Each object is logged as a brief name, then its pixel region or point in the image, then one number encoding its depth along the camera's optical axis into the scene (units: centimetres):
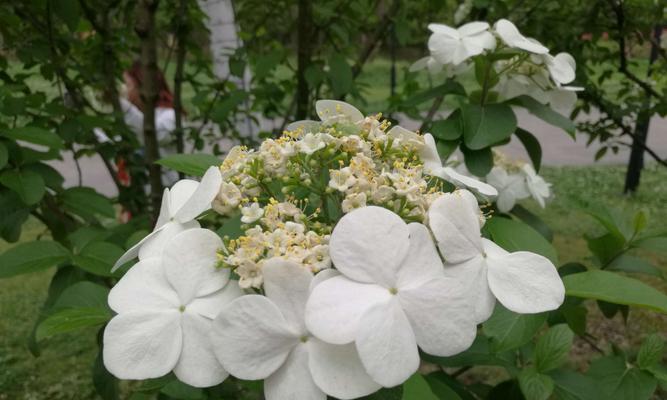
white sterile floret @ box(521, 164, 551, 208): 48
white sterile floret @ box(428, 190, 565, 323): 13
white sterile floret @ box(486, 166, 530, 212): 34
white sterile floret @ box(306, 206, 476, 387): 11
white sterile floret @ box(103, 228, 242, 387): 12
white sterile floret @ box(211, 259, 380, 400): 11
